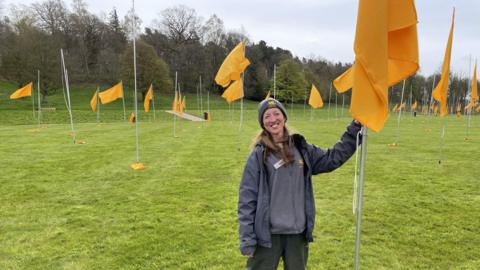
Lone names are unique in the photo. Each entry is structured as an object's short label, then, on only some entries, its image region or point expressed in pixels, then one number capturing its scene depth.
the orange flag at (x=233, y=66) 12.48
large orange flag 3.05
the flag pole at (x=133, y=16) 9.52
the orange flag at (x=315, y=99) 27.15
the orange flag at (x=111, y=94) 19.88
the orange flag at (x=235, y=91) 15.60
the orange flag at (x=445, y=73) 9.06
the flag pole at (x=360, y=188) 3.15
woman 2.96
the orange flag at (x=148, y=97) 24.12
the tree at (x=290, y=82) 61.47
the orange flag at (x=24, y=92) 20.58
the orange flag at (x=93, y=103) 23.45
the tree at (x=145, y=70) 55.44
